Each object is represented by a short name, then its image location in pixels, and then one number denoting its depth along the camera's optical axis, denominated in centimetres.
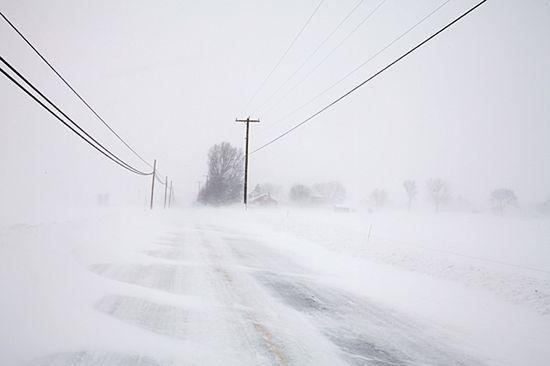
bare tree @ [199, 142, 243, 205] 6538
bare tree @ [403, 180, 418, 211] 13300
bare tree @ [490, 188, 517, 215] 9275
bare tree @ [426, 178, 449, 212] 12068
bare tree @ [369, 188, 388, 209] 14450
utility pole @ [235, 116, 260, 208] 3207
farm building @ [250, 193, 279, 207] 8669
